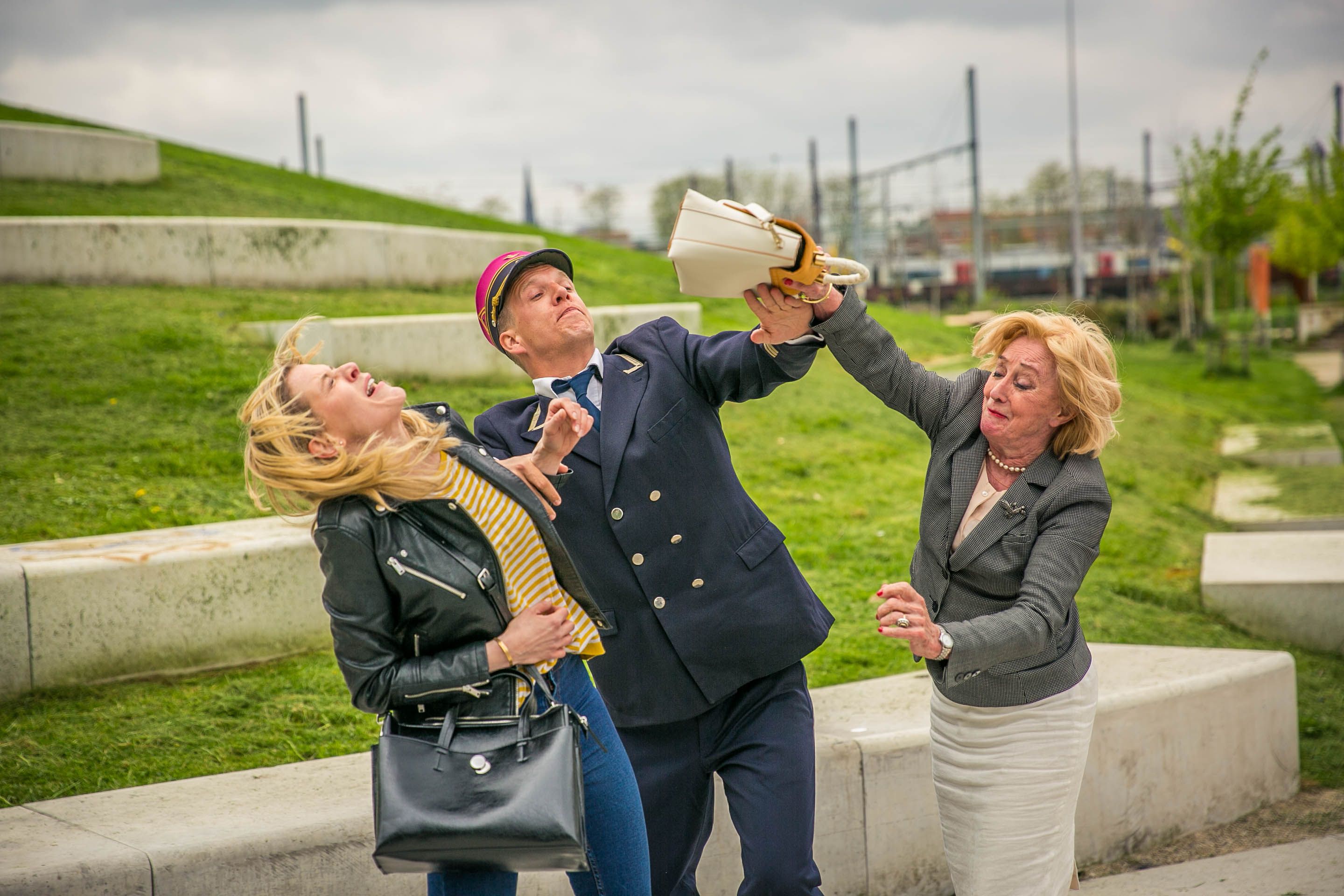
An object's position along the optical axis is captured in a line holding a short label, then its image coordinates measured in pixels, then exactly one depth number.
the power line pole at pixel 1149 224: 40.41
